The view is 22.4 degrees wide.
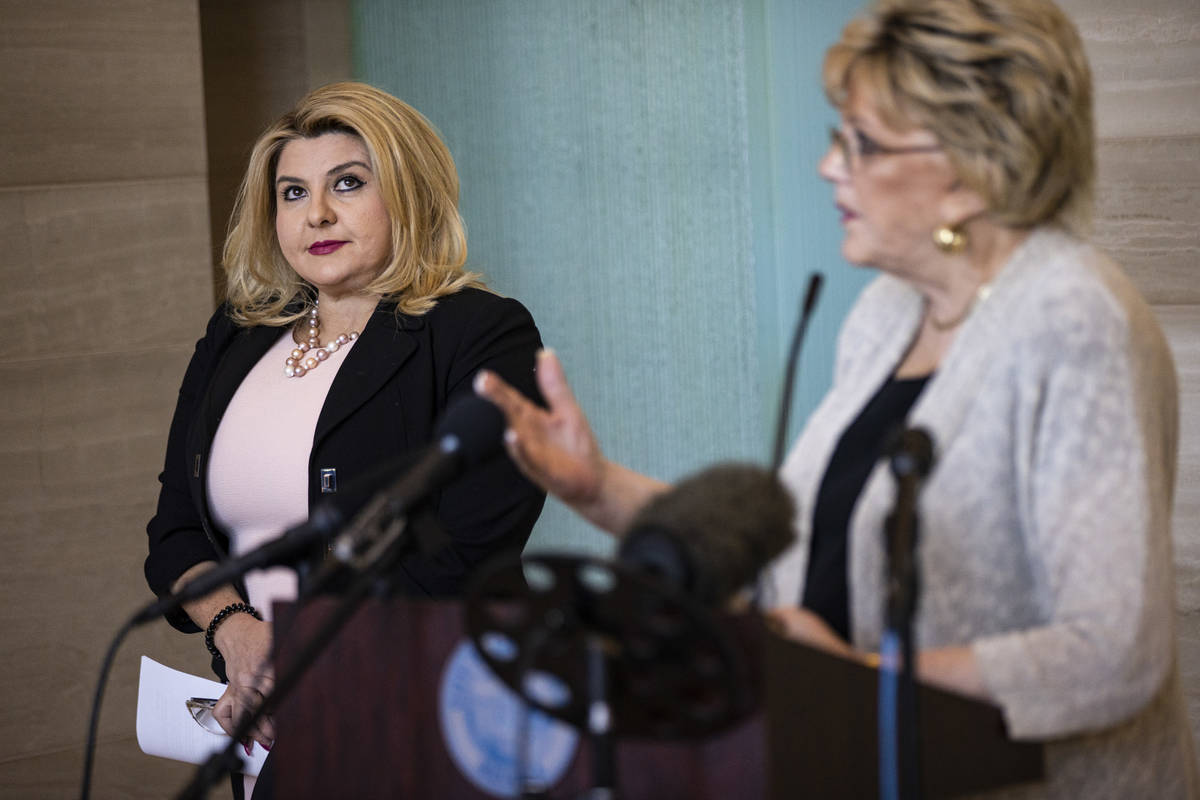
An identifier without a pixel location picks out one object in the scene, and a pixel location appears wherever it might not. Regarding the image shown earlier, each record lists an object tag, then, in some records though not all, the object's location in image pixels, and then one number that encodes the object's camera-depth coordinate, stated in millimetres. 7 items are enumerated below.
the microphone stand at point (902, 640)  2311
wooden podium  2172
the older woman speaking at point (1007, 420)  2593
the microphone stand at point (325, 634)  2422
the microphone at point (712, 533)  2178
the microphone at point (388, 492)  2550
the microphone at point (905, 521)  2313
